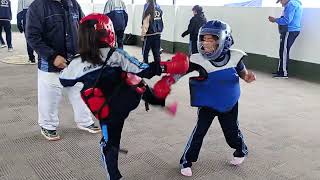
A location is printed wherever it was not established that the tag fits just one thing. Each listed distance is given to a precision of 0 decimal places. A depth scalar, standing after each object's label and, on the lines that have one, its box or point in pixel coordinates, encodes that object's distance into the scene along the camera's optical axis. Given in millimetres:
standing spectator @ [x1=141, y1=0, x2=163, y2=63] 5801
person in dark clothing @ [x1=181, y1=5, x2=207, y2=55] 6195
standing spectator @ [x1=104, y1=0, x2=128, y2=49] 5895
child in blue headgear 2172
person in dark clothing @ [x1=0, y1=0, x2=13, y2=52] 8163
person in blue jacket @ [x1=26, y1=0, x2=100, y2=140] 2617
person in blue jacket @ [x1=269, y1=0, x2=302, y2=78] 5410
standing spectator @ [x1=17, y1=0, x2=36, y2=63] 5953
